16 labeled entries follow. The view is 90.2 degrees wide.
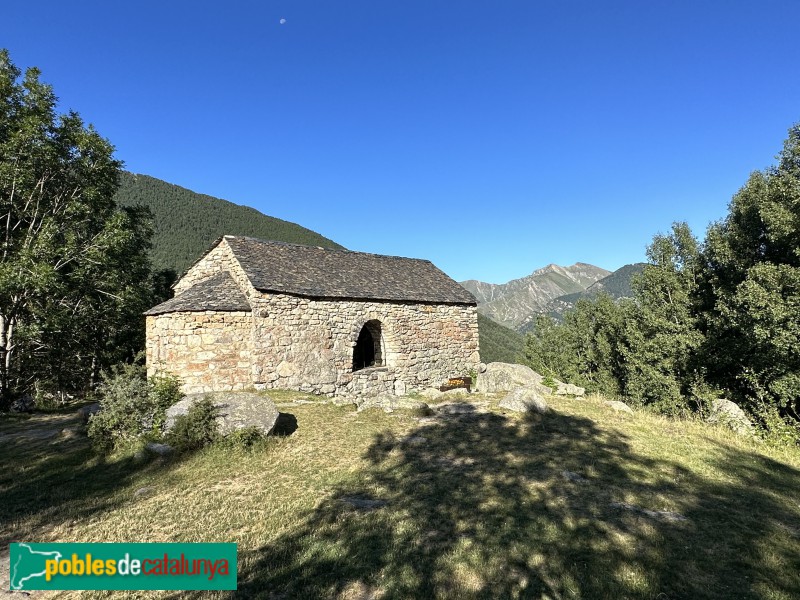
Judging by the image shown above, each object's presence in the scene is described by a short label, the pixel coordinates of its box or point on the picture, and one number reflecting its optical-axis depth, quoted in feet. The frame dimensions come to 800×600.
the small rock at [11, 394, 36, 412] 49.87
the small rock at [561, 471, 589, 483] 24.07
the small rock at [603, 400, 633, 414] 44.76
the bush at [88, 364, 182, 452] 31.01
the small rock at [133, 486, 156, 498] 23.44
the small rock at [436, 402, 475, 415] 41.78
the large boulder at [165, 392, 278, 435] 30.48
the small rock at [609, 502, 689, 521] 19.06
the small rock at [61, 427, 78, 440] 35.31
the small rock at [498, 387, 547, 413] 40.81
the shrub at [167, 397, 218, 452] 28.91
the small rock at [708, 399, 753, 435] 38.69
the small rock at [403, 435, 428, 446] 31.89
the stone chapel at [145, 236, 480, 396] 47.88
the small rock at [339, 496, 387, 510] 20.90
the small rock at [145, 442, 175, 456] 28.55
